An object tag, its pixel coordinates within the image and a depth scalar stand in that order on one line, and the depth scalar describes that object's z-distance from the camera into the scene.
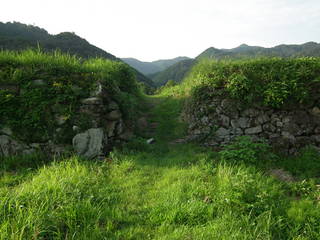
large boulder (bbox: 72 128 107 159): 4.62
